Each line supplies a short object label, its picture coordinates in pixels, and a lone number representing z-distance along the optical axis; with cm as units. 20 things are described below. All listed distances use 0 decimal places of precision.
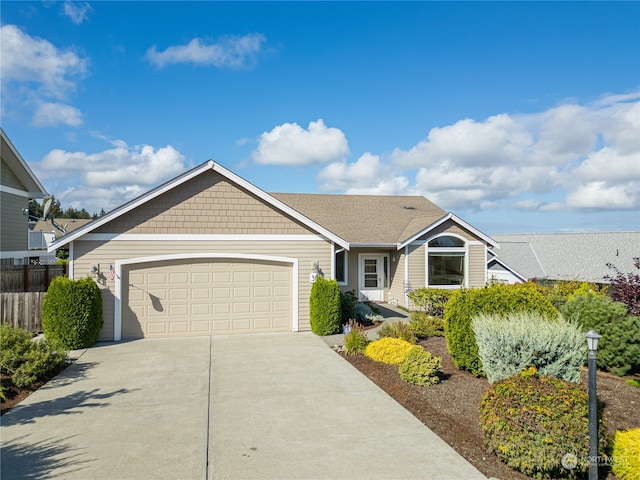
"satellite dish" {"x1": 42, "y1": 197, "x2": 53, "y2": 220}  1493
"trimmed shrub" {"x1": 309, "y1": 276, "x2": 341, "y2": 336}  1256
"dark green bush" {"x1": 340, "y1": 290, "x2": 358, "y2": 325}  1384
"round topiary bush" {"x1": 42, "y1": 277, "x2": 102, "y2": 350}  1065
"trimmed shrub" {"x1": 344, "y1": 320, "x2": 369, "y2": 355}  1025
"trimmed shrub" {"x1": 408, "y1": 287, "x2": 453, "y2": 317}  1525
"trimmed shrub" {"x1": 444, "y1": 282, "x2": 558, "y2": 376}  845
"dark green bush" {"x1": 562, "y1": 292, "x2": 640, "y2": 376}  871
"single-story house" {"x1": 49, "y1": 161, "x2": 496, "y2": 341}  1178
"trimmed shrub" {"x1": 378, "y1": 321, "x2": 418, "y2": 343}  1080
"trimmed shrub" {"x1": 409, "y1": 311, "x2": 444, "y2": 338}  1195
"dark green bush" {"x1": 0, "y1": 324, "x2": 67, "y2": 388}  782
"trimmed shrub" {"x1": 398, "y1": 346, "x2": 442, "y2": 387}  780
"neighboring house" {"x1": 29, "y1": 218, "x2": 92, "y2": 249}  2064
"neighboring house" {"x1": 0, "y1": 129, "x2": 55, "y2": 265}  1643
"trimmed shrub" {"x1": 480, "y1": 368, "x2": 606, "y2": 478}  459
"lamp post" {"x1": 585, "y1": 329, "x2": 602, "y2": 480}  444
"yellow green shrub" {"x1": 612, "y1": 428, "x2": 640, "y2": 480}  470
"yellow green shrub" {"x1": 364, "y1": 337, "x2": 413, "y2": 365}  933
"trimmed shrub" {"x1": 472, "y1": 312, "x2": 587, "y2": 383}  648
